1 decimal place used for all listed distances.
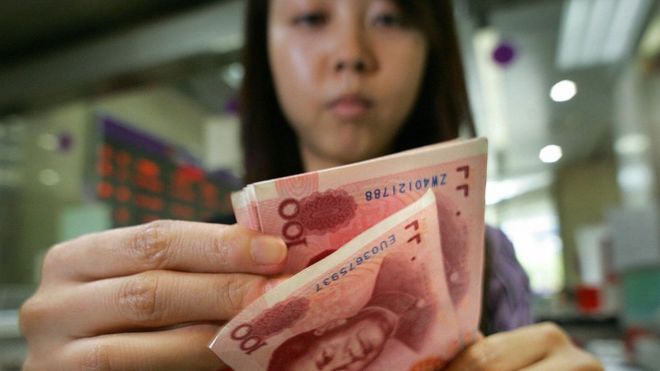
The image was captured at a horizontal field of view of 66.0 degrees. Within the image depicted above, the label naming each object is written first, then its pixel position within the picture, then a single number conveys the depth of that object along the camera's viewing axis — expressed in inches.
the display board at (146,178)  101.4
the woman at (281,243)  13.8
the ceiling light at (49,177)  107.3
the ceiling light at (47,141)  110.0
